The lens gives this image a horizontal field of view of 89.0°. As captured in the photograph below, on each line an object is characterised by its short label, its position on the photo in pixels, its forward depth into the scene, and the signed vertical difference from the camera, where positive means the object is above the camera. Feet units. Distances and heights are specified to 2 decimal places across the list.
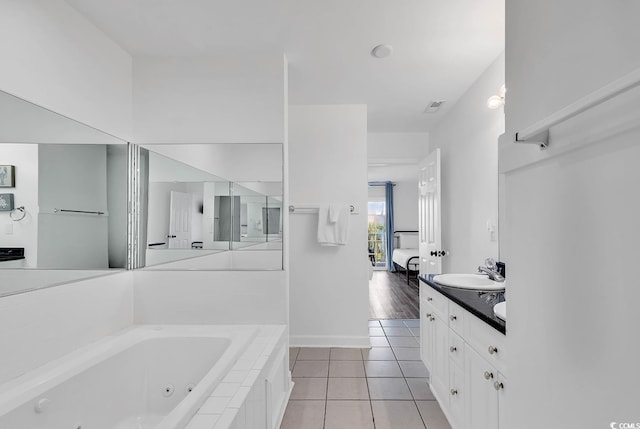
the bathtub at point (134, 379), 4.40 -2.56
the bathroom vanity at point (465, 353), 4.39 -2.22
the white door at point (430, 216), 11.29 +0.19
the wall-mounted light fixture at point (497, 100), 7.54 +2.79
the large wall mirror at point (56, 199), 4.75 +0.39
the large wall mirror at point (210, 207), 7.68 +0.34
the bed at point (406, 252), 22.53 -2.27
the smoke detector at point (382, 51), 7.26 +3.88
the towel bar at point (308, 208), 10.69 +0.42
